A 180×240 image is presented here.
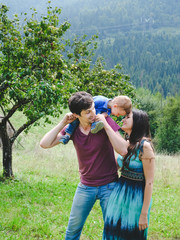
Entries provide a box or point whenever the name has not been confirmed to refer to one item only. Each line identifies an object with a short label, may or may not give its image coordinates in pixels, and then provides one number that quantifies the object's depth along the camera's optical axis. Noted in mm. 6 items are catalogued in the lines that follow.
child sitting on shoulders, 2977
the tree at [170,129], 38281
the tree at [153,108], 44922
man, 3232
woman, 2965
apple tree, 6023
